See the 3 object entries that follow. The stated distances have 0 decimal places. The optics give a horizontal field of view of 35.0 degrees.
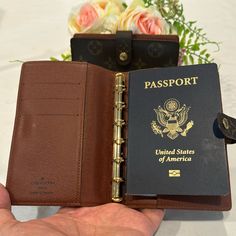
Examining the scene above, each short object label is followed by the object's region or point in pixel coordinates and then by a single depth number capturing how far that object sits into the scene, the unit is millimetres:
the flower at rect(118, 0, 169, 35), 416
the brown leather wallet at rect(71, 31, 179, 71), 400
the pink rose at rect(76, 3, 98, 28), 424
